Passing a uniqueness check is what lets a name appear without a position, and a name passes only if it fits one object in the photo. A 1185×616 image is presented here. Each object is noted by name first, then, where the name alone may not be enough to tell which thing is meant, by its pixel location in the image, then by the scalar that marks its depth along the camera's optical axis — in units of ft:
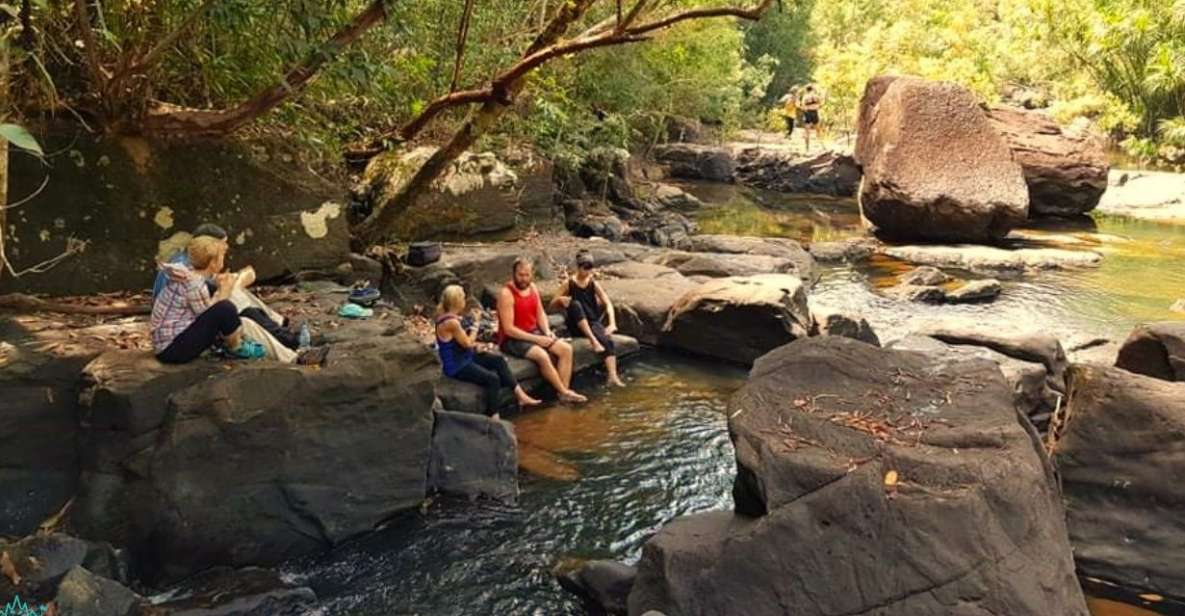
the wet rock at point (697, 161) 87.40
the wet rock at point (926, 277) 43.19
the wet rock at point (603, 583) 16.11
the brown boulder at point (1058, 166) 59.52
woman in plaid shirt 18.60
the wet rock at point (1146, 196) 67.21
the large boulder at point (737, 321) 30.63
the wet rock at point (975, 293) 40.68
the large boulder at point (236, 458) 17.12
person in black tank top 29.19
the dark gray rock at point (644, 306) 32.91
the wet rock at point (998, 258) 48.06
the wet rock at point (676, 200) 69.21
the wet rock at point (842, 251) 50.67
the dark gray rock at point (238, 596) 15.73
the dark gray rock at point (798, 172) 81.71
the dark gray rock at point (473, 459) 20.68
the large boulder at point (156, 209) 23.75
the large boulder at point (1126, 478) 17.04
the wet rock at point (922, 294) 40.83
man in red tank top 26.96
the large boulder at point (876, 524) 12.98
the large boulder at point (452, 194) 36.60
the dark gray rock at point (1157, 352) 23.17
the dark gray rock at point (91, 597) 14.17
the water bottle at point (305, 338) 22.29
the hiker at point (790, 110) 97.14
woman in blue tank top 23.89
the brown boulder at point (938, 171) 51.47
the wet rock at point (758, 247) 46.84
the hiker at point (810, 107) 88.02
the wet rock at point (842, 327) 32.35
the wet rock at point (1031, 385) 24.79
